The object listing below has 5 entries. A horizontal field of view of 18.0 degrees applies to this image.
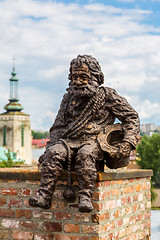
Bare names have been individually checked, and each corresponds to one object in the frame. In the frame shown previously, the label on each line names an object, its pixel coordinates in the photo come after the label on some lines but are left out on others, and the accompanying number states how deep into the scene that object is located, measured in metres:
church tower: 83.25
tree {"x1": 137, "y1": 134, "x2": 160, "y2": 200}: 44.84
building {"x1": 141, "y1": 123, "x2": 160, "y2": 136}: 117.49
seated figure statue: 5.73
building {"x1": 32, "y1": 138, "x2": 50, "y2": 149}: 92.06
